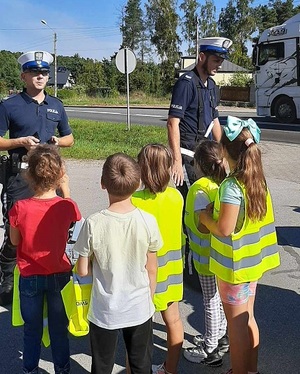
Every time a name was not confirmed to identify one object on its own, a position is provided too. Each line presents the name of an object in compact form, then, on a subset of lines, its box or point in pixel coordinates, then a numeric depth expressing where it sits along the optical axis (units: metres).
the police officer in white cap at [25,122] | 3.49
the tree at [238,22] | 65.75
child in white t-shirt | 2.16
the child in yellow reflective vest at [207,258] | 2.87
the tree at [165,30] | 58.34
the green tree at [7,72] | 62.03
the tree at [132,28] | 69.38
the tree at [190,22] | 59.47
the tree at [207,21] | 61.59
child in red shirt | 2.52
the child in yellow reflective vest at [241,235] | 2.33
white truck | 18.41
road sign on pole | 14.01
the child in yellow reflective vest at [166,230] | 2.54
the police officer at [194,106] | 3.65
